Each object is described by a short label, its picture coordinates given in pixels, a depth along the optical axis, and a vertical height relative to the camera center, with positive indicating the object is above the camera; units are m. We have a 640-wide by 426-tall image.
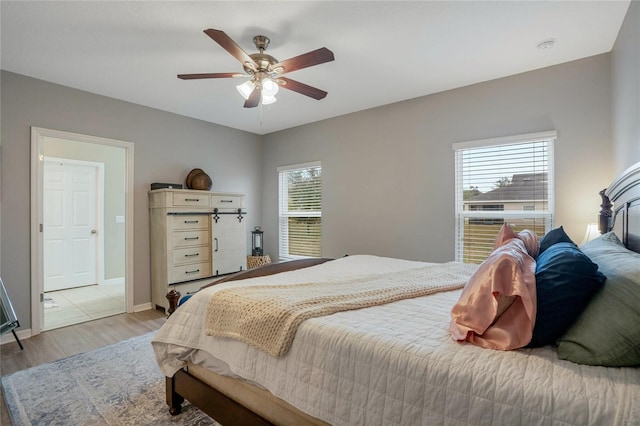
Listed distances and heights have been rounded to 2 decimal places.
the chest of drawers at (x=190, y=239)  3.82 -0.35
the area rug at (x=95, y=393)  1.91 -1.22
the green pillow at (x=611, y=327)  0.87 -0.33
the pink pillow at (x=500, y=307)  1.03 -0.32
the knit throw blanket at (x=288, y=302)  1.39 -0.44
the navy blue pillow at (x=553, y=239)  1.70 -0.15
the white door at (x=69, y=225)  4.92 -0.22
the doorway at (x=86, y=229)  3.92 -0.29
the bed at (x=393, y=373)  0.85 -0.52
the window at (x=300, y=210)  4.86 +0.02
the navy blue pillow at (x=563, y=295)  1.00 -0.26
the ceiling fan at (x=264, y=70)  2.11 +1.04
